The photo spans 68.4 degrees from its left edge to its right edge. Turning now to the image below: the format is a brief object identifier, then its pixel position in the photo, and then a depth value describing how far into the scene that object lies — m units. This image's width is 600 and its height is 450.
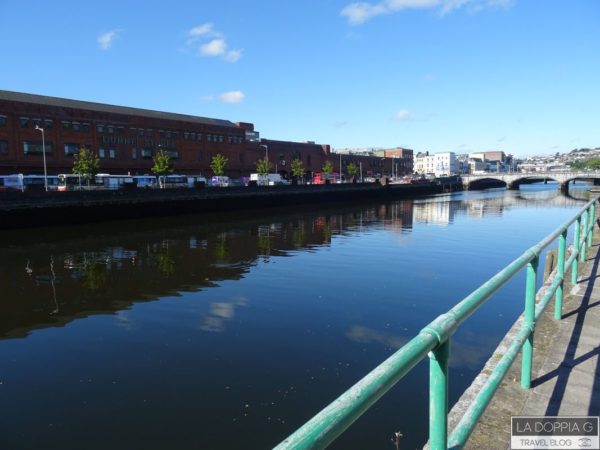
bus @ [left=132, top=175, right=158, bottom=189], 62.52
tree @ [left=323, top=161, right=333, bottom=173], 105.19
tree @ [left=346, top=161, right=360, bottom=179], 114.19
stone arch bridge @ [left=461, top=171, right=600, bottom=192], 105.07
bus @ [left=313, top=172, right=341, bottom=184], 96.64
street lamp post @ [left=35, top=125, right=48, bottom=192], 49.81
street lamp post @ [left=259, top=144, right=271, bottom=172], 93.01
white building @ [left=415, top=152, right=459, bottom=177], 194.12
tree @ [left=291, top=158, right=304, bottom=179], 95.56
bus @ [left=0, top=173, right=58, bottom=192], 46.52
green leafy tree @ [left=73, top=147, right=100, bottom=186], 56.55
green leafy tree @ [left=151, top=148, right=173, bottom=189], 67.56
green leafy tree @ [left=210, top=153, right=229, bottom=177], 78.06
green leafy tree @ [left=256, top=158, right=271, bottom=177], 84.38
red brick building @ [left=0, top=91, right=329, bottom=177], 57.19
